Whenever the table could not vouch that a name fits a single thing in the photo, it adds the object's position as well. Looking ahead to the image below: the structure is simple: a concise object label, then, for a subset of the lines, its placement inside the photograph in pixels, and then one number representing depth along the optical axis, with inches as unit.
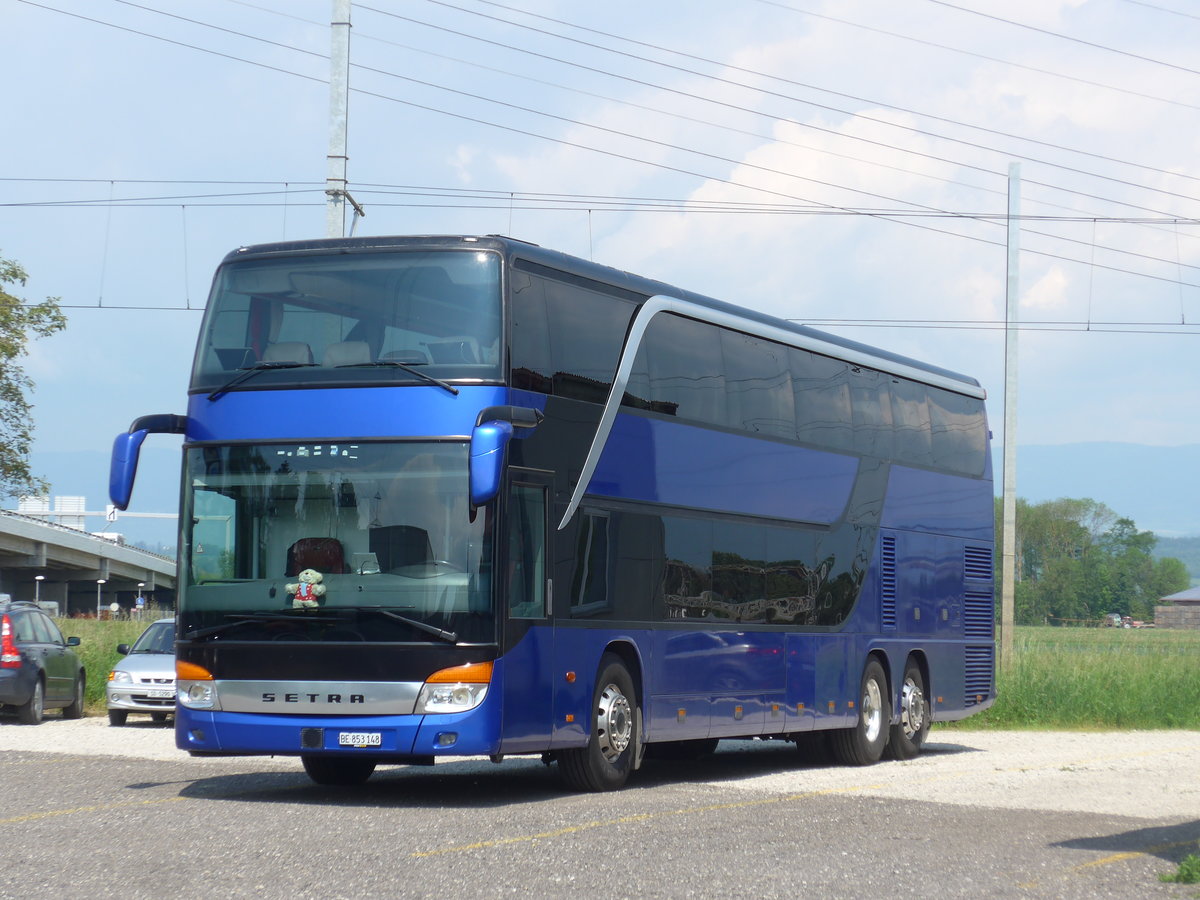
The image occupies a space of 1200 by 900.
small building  6264.8
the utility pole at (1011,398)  1305.4
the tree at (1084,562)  6594.5
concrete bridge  3277.6
